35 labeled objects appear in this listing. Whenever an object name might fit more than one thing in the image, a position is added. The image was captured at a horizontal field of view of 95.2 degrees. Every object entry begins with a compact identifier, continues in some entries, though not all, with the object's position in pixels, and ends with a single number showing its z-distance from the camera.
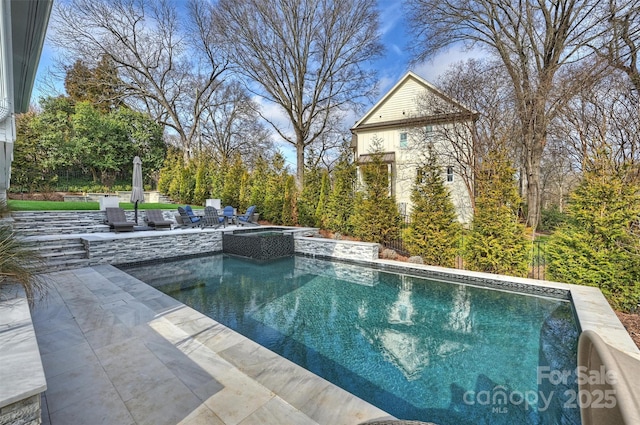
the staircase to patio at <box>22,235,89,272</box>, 7.07
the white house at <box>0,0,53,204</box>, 3.60
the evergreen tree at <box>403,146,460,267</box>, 8.41
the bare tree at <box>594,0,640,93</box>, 8.98
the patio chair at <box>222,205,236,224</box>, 13.82
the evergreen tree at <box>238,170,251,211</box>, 17.41
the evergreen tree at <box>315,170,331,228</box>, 13.47
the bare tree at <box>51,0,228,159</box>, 18.55
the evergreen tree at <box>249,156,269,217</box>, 16.45
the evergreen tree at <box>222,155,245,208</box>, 18.06
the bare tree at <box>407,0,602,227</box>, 11.40
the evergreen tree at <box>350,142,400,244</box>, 10.41
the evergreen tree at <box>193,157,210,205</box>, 19.34
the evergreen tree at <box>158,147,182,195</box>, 21.58
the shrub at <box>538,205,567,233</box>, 16.35
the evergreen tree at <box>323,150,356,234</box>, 12.18
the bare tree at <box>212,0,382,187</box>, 15.76
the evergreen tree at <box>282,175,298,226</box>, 14.70
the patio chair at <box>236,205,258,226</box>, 14.20
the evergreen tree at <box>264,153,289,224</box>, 15.27
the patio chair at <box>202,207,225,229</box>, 12.38
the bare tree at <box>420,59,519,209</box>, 12.70
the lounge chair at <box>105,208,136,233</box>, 10.55
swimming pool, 3.11
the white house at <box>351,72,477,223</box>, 14.55
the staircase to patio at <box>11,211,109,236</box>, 10.28
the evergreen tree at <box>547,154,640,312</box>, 5.39
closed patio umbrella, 11.24
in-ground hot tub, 9.97
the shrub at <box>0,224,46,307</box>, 3.22
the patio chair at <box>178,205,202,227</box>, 12.39
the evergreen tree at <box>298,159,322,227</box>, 13.97
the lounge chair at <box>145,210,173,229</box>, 11.72
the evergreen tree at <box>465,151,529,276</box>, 7.20
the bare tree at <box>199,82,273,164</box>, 28.97
